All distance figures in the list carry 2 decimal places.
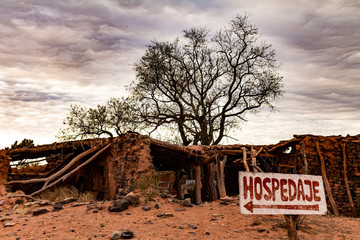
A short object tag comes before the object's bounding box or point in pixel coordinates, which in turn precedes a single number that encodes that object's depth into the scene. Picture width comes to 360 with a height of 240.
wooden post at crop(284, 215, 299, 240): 5.02
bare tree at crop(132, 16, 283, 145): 20.83
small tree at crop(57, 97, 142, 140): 21.38
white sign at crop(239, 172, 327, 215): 4.12
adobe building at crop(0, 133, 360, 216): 9.73
